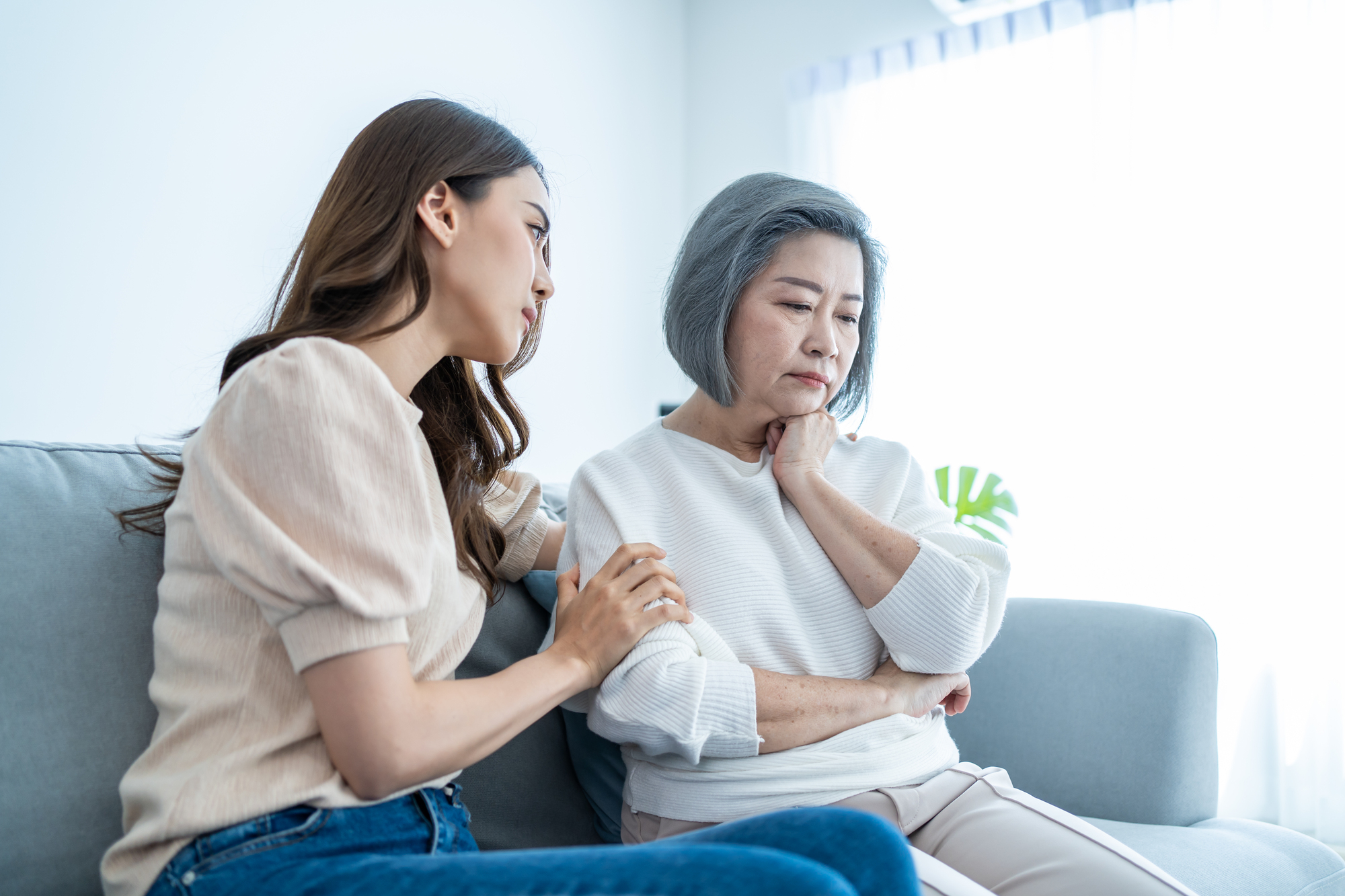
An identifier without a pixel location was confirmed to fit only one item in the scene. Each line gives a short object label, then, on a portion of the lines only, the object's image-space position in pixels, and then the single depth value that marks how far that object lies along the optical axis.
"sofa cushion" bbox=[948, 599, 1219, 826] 1.45
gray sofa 0.93
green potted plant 2.83
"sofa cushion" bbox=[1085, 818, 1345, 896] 1.20
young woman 0.69
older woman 1.03
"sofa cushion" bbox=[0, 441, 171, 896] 0.91
